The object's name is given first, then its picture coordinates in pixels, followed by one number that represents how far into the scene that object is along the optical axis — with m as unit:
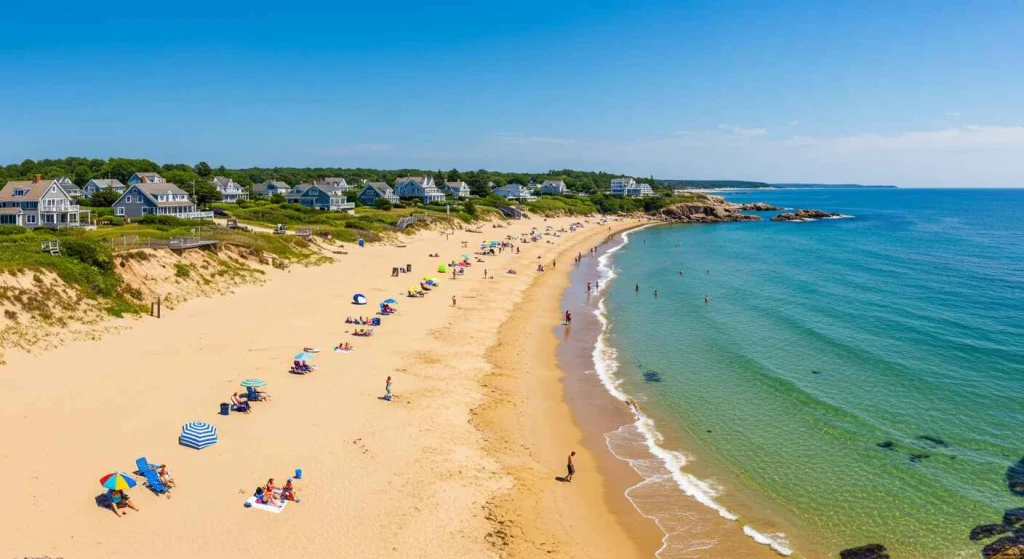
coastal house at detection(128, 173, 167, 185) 92.01
